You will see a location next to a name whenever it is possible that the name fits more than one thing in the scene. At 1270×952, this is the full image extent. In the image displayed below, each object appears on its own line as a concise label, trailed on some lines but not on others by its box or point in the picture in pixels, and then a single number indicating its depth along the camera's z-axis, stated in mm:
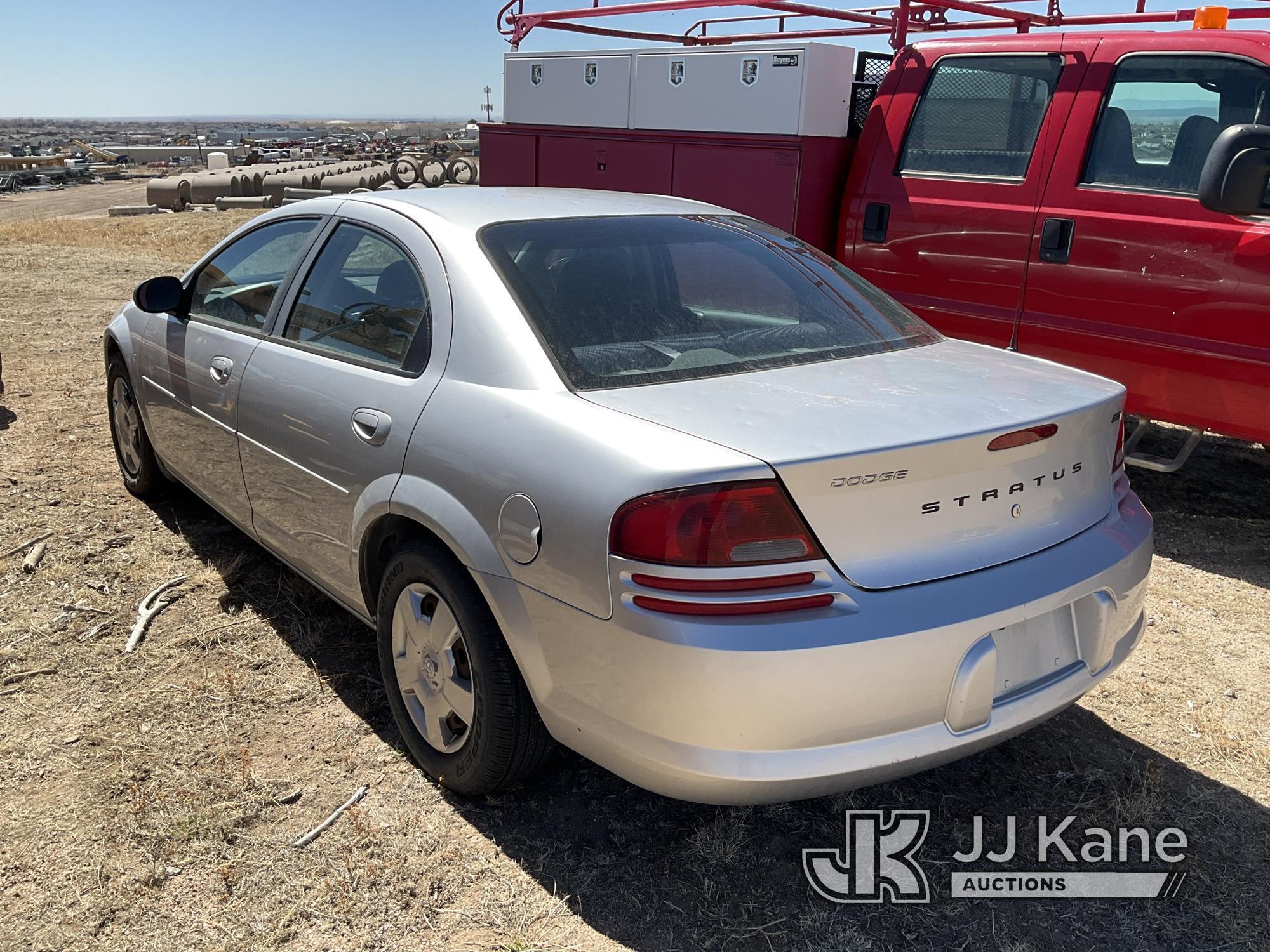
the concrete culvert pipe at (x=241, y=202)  27234
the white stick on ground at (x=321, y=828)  2820
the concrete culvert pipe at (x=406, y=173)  26469
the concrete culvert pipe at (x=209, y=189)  28844
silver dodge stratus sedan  2242
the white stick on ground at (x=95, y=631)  3944
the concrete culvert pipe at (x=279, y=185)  28578
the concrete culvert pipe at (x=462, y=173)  26406
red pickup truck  4676
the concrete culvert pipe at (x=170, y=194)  28812
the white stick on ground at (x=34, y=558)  4539
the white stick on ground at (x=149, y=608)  3900
